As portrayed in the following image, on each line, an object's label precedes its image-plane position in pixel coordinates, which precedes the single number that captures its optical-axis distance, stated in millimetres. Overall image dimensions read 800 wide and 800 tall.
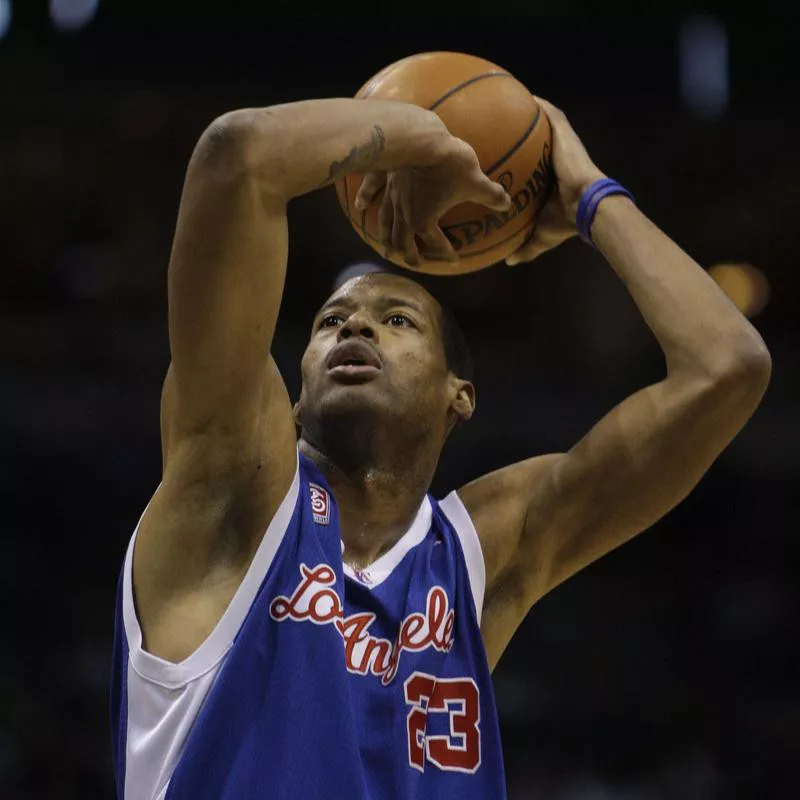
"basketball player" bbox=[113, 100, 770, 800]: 4723
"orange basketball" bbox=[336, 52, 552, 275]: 5652
